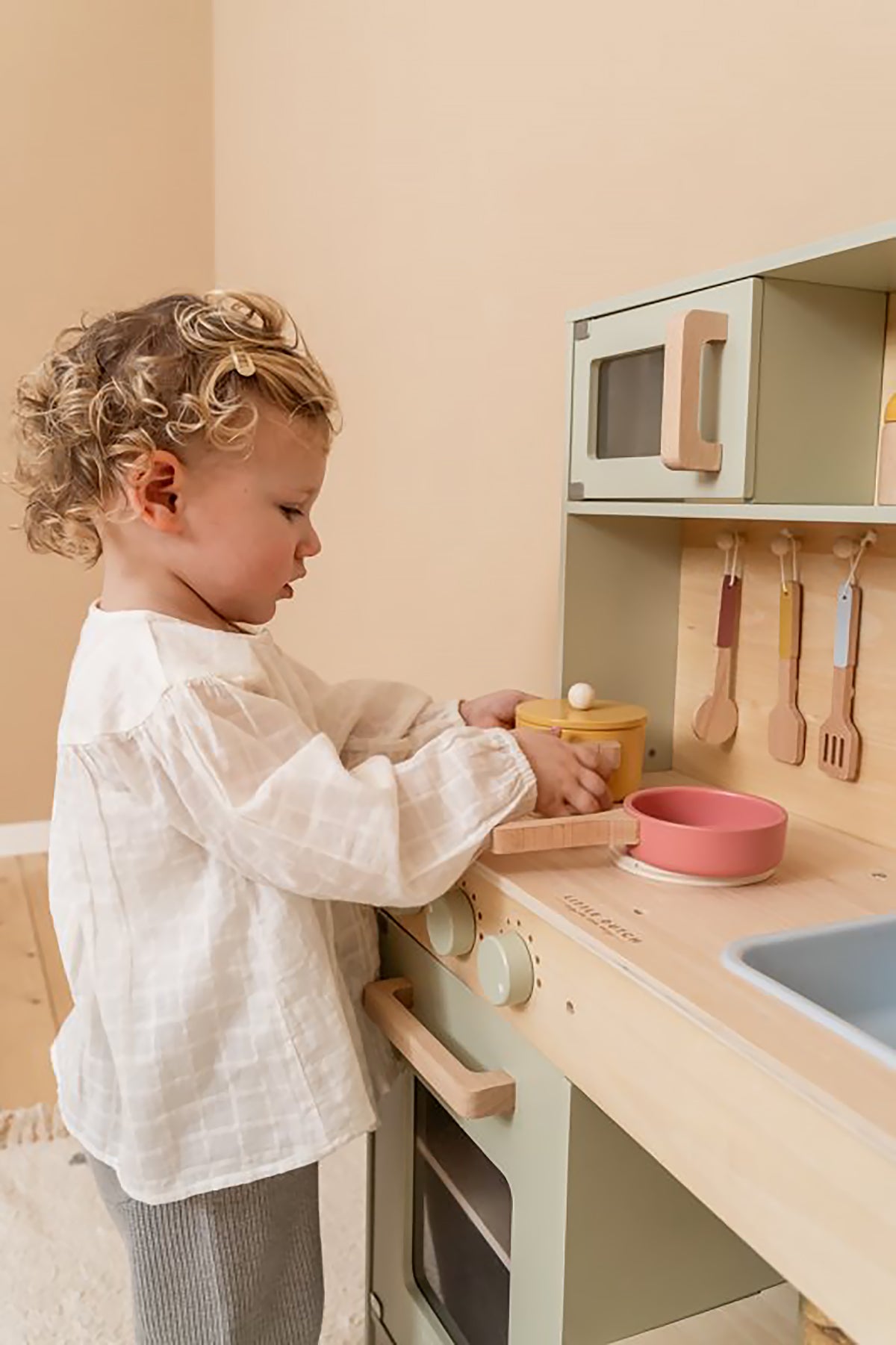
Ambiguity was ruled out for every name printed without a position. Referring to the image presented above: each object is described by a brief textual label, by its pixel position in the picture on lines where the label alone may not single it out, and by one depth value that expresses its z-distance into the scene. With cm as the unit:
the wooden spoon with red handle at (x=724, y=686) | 113
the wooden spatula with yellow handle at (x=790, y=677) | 106
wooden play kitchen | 61
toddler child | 85
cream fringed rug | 135
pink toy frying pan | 84
